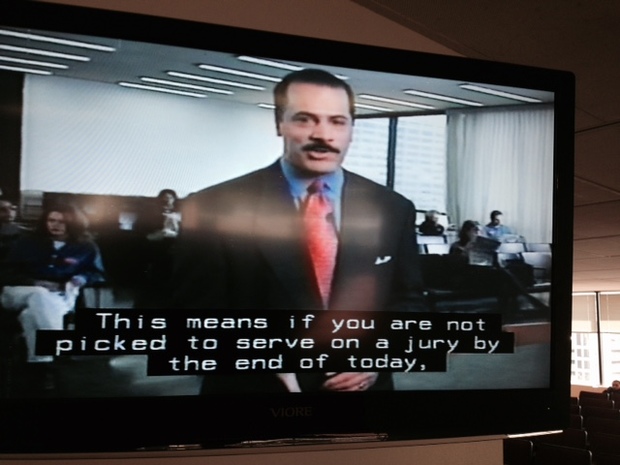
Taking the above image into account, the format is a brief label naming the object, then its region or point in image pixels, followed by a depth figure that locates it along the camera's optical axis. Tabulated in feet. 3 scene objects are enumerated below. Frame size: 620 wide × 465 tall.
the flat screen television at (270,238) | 4.24
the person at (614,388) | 36.98
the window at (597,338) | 48.44
